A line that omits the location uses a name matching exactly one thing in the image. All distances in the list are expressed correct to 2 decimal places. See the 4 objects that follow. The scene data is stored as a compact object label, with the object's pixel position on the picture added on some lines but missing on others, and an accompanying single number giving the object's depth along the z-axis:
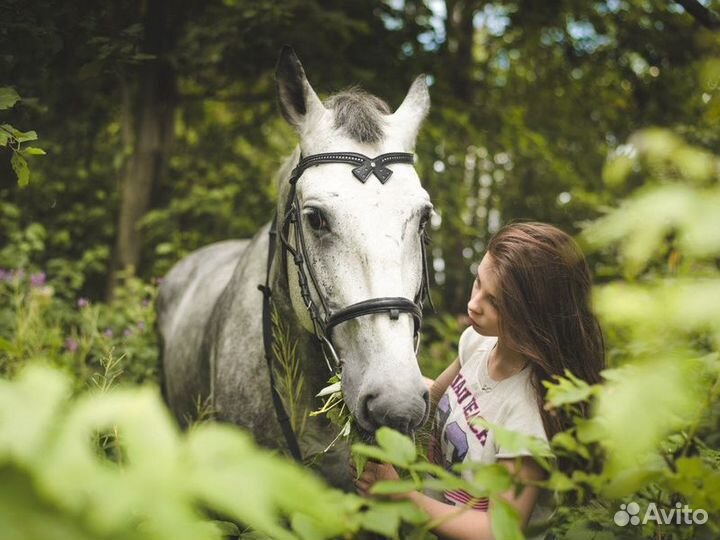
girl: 1.72
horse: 1.72
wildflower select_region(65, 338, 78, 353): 3.19
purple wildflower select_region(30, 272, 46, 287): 3.96
